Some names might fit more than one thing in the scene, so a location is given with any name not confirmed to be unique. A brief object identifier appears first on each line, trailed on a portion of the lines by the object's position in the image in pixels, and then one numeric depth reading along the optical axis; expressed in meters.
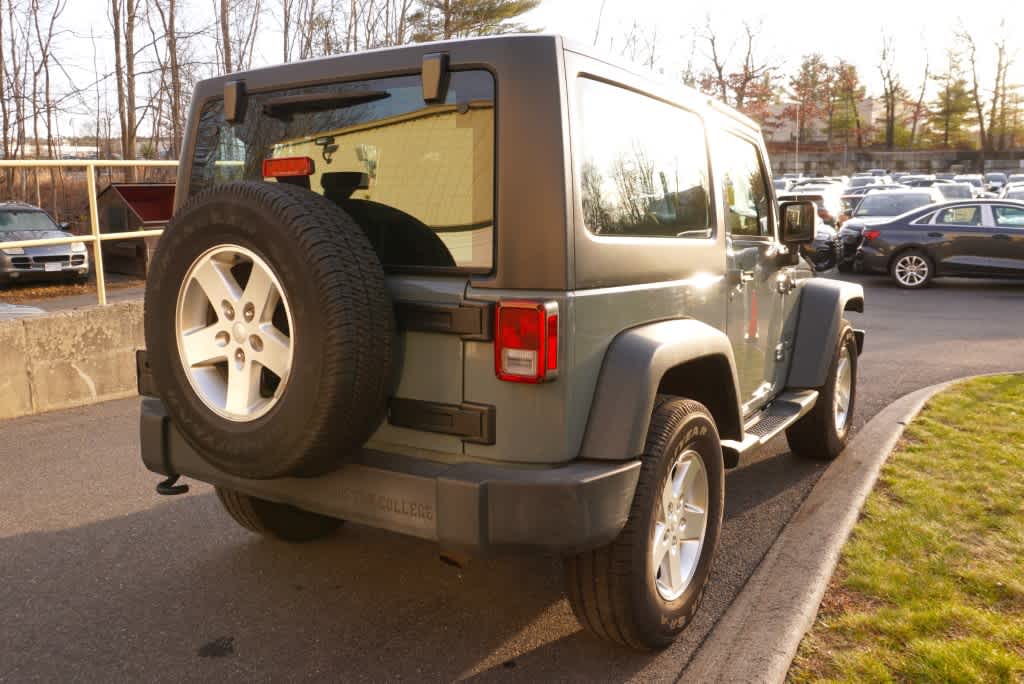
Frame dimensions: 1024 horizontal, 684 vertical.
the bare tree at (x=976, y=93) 80.94
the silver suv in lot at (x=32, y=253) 15.39
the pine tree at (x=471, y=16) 26.04
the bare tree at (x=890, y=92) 86.75
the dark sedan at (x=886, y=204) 18.83
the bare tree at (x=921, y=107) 88.37
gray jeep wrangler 2.69
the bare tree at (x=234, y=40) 24.44
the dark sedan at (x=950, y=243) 15.17
